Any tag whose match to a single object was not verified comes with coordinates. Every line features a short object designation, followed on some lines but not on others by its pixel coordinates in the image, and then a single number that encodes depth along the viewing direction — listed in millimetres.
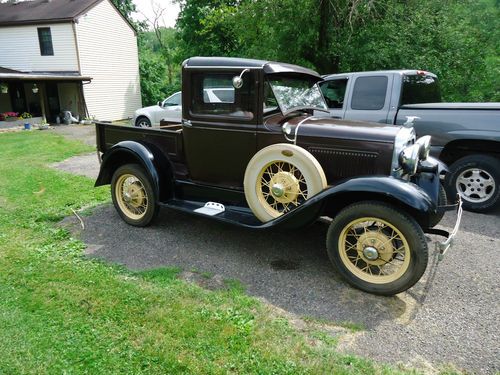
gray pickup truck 5109
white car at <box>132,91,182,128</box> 12828
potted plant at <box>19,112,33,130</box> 16816
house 19203
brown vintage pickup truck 3232
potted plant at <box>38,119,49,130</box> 16984
